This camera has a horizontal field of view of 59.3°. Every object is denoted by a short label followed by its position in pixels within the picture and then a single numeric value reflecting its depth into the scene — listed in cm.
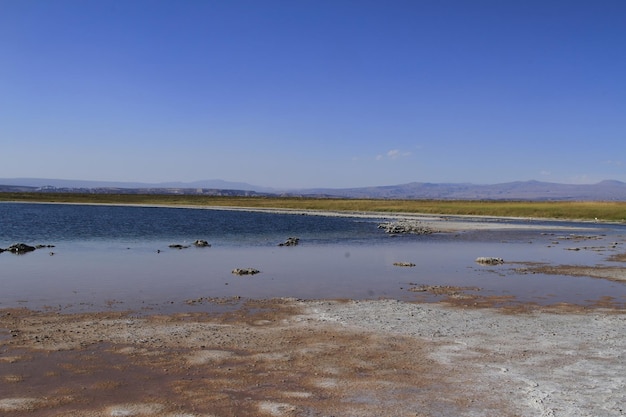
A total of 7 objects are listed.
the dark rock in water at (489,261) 3419
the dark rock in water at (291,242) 4519
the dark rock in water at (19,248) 3644
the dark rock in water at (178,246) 4106
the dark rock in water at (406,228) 5969
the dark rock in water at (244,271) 2824
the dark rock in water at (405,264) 3266
